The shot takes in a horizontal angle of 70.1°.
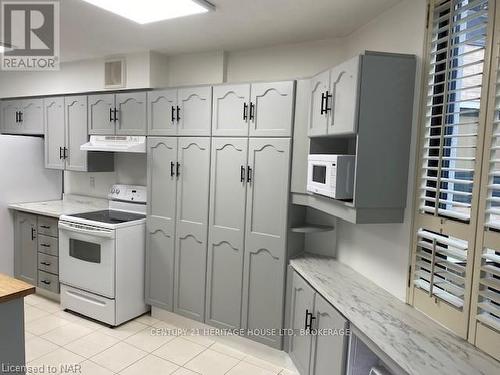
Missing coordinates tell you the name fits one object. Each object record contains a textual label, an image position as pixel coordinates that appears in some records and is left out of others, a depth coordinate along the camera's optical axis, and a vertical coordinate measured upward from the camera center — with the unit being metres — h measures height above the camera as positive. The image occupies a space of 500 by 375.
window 1.58 +0.03
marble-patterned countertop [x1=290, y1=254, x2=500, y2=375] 1.40 -0.78
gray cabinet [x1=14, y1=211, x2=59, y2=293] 3.68 -1.09
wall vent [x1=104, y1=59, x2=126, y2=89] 3.53 +0.79
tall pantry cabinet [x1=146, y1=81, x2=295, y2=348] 2.69 -0.42
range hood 3.30 +0.08
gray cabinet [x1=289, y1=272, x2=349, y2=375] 1.91 -1.04
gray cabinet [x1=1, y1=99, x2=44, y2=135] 4.18 +0.39
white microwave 1.97 -0.09
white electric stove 3.17 -1.04
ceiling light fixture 2.20 +0.93
